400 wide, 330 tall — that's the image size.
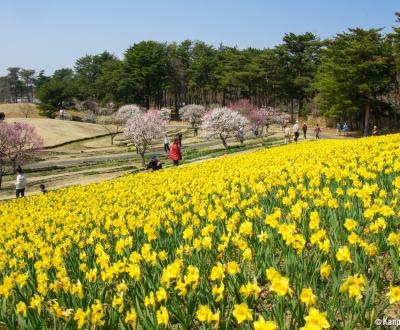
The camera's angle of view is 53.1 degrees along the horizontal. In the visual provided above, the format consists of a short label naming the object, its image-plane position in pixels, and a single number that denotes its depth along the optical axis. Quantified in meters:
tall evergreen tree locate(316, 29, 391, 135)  45.28
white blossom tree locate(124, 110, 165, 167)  36.31
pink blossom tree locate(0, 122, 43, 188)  33.19
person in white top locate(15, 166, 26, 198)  19.34
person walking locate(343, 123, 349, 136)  49.29
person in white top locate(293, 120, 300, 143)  32.86
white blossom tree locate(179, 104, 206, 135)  70.38
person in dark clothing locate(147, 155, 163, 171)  20.39
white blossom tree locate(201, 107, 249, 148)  41.81
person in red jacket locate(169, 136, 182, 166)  21.28
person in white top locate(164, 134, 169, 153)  39.50
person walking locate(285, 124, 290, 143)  32.35
